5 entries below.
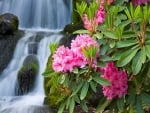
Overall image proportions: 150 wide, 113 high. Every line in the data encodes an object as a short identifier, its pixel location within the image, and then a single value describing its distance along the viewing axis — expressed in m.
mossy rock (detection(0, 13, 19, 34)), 9.43
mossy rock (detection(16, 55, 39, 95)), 7.80
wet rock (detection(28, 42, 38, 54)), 8.83
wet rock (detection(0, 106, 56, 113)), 6.27
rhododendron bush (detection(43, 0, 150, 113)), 1.50
